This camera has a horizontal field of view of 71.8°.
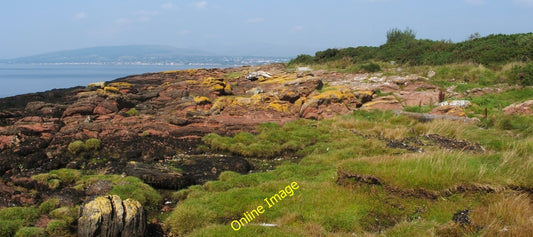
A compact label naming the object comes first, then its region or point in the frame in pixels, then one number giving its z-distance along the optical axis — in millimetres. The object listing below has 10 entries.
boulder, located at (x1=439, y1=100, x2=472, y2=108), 22797
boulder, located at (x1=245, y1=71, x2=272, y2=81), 44344
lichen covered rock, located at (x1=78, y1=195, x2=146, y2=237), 8391
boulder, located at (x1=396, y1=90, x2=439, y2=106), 25175
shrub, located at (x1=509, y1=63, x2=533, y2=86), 26284
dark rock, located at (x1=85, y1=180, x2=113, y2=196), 11933
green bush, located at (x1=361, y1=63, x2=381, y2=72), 41138
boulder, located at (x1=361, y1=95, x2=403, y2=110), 24297
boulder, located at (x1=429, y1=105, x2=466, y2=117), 20984
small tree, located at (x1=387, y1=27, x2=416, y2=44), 63300
